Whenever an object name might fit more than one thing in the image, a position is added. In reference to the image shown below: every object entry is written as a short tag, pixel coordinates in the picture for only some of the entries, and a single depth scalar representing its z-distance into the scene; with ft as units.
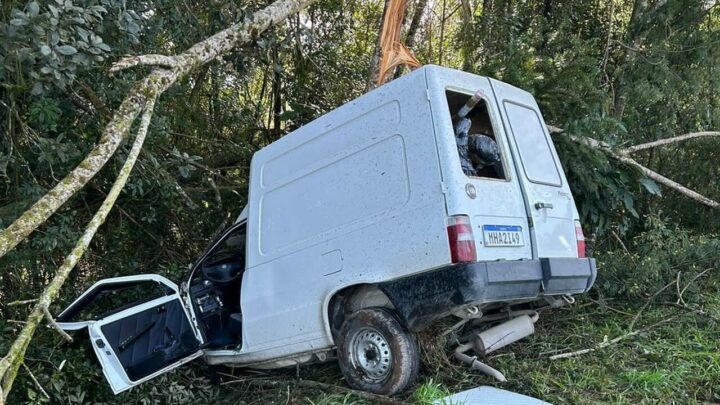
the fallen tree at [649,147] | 20.35
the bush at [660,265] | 19.75
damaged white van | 12.55
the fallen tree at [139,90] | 11.55
